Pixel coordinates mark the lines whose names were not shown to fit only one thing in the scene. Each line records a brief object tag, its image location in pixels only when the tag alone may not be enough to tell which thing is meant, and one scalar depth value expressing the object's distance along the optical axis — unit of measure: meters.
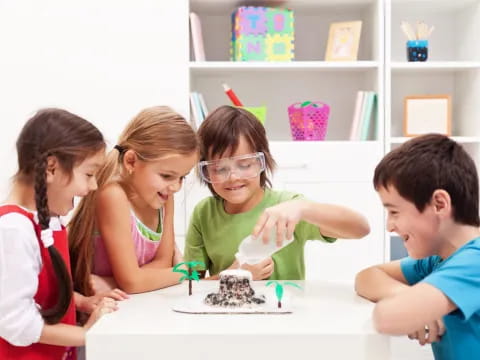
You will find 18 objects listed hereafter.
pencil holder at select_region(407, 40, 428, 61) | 2.91
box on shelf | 2.79
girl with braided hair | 1.11
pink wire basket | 2.84
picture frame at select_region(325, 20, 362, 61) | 2.90
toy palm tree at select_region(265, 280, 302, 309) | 1.16
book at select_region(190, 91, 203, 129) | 2.78
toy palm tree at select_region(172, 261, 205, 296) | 1.31
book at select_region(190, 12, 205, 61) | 2.81
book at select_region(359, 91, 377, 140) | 2.86
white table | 1.00
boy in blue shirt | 1.06
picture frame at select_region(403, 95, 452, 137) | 2.93
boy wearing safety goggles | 1.60
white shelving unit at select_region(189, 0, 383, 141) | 3.12
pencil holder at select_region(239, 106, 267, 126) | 2.80
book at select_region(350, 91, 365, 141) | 2.87
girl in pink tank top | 1.42
